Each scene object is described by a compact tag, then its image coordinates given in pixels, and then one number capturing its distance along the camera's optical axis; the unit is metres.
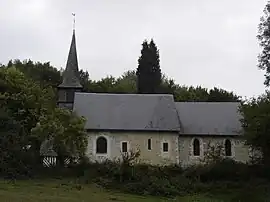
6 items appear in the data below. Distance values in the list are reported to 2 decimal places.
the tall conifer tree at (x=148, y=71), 66.62
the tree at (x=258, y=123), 35.91
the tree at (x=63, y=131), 39.03
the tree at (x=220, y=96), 62.94
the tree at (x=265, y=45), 35.41
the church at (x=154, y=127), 44.53
